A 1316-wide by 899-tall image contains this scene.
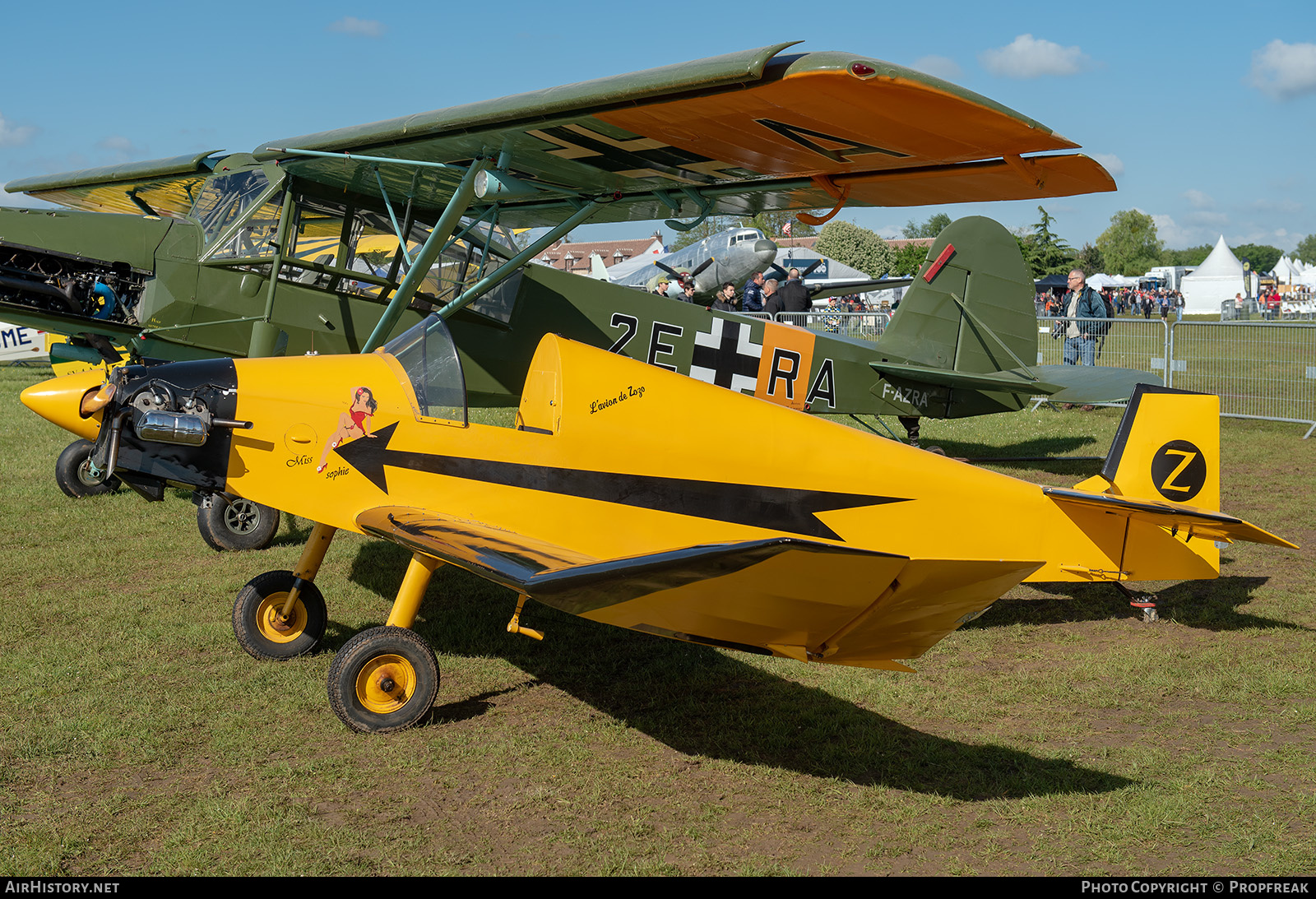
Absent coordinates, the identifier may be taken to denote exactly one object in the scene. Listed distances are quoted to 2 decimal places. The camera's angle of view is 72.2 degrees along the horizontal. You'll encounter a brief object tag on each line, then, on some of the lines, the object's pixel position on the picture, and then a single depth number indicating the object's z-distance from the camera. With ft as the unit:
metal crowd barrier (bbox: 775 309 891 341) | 57.41
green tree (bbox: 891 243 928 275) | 203.41
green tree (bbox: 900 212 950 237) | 458.09
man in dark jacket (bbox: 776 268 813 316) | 57.11
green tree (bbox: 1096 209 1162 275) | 402.11
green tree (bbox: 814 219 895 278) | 236.63
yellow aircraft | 14.24
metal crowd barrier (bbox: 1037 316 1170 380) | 46.96
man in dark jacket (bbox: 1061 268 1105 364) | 47.03
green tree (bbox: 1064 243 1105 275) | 374.63
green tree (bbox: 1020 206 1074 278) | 185.06
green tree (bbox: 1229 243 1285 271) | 569.23
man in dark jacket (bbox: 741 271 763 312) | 61.62
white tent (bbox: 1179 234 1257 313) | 203.21
